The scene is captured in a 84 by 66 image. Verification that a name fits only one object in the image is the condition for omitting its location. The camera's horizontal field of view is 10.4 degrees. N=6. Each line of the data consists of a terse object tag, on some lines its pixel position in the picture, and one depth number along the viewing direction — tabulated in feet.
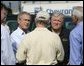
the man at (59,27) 24.89
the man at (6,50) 21.44
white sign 66.95
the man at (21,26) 25.21
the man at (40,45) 22.29
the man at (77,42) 22.43
